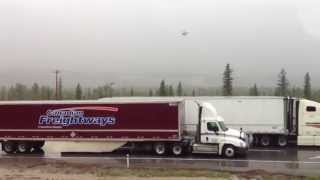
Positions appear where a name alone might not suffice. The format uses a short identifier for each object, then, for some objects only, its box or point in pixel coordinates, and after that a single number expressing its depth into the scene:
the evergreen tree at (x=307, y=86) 112.19
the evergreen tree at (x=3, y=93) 118.14
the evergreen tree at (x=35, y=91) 124.81
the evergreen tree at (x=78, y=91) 118.90
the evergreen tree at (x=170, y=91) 126.50
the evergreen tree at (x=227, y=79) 118.50
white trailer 38.41
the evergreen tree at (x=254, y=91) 111.65
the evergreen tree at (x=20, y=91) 119.77
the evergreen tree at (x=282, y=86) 109.56
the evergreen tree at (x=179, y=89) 118.86
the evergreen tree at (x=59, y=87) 99.68
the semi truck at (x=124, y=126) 32.72
